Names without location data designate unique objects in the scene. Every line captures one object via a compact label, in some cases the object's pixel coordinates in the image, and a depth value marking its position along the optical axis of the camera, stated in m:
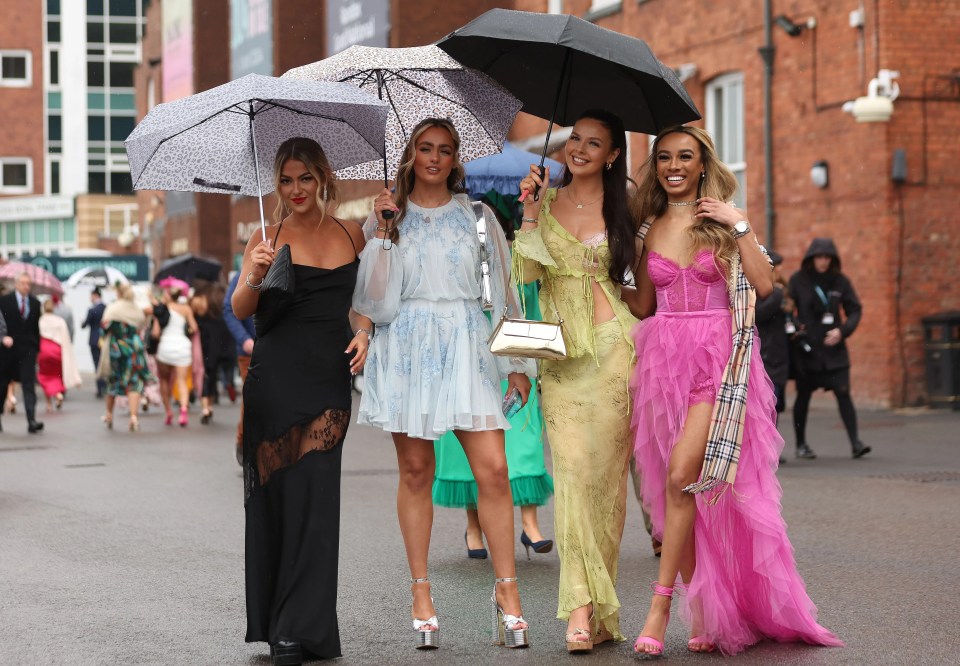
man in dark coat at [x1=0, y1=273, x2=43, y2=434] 18.58
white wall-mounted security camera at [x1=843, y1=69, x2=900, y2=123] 18.69
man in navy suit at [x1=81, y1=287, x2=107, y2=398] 28.56
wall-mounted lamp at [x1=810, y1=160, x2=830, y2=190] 19.97
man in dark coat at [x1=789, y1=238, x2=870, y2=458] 13.48
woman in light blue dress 6.08
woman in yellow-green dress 6.01
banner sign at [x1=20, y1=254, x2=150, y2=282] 41.88
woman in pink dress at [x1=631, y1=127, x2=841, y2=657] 5.86
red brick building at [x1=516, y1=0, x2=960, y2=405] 19.05
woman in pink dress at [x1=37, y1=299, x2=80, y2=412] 24.12
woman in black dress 5.88
